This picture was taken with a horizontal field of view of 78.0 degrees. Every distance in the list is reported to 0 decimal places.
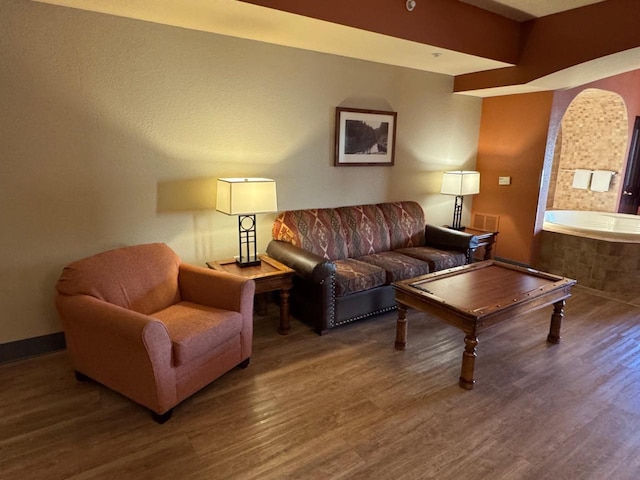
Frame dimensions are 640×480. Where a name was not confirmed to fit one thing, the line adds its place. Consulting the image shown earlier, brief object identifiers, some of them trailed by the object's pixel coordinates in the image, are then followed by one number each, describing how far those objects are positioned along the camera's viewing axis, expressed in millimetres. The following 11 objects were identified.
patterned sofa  3189
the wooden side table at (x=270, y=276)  3034
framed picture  3951
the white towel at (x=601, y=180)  5996
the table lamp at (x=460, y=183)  4594
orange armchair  2086
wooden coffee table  2537
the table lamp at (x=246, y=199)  2977
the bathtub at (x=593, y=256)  4273
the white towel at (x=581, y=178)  6173
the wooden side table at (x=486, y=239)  4609
